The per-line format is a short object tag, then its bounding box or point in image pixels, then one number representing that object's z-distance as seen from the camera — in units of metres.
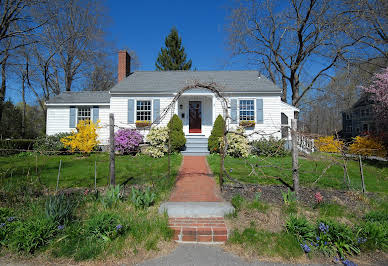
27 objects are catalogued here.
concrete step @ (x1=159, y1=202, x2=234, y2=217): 4.32
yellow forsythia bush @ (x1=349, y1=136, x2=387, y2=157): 12.00
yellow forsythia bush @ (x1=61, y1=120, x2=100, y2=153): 11.17
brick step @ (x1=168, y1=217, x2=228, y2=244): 3.63
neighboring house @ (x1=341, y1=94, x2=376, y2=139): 20.04
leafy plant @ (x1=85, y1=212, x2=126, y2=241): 3.43
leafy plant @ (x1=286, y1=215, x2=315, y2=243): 3.44
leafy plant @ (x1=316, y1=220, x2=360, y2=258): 3.27
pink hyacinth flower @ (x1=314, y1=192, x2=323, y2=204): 4.54
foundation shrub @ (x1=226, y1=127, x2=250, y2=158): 11.20
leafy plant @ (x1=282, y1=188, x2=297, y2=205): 4.60
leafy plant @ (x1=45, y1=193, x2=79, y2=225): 3.63
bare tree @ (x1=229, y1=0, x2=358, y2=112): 15.98
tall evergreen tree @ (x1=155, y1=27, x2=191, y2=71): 28.22
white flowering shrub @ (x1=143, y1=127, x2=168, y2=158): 11.16
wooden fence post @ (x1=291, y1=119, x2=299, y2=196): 4.82
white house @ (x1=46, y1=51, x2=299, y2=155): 13.40
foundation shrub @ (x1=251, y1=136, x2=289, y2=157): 11.70
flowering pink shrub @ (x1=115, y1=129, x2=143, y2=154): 11.84
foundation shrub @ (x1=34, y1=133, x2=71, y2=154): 12.85
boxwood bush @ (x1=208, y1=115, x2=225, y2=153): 11.80
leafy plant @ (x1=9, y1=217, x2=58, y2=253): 3.16
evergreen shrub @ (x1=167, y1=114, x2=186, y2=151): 11.67
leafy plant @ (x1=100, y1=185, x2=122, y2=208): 4.42
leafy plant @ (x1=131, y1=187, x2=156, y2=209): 4.48
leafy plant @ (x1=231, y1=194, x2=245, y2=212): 4.46
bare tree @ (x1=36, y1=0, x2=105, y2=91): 21.38
